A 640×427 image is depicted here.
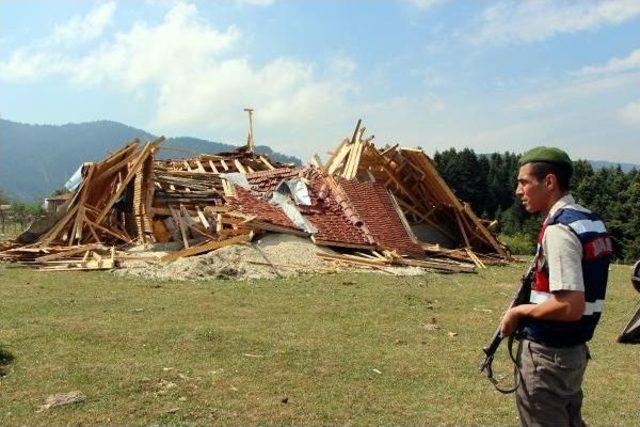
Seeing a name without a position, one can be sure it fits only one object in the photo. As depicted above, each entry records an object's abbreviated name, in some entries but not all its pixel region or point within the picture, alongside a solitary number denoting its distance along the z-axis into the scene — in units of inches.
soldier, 115.5
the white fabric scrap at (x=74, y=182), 744.8
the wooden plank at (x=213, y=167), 861.5
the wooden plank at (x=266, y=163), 920.3
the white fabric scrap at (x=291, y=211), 637.6
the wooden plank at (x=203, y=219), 674.6
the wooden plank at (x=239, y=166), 863.7
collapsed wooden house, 609.6
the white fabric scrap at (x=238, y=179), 749.9
